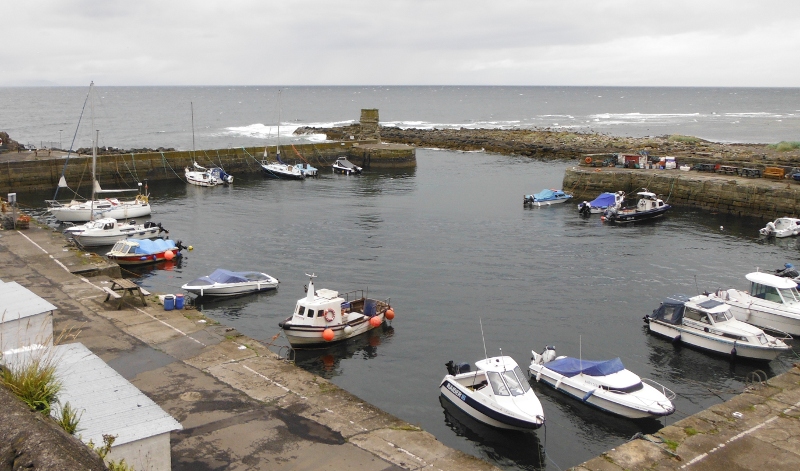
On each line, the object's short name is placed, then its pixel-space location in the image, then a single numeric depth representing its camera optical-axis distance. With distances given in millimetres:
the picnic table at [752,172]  56125
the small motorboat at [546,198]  57031
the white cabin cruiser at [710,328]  24891
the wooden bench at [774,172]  54750
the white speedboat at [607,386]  20859
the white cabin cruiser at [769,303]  27312
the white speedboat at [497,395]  19594
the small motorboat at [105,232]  41594
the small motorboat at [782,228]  44938
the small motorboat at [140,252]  37544
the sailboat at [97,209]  47688
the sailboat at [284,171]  73312
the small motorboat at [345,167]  78106
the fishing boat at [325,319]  26438
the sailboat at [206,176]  67125
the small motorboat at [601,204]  53281
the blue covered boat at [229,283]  31984
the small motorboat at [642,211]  50656
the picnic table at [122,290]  25769
